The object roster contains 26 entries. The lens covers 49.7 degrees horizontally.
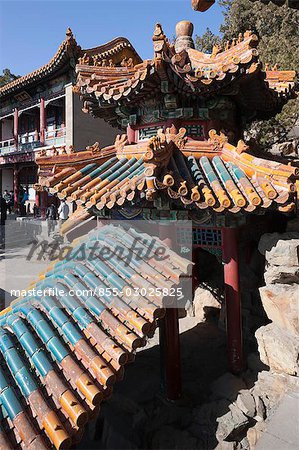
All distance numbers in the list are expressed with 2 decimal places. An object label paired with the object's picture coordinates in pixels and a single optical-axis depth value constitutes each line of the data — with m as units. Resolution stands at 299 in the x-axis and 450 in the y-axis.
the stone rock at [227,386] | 4.37
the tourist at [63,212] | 14.12
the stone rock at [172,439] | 3.97
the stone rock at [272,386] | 4.02
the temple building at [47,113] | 16.80
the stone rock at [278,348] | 3.90
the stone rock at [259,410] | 3.98
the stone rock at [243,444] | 3.77
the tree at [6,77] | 33.59
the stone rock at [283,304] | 3.94
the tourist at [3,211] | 16.05
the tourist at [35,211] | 20.36
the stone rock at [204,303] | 7.14
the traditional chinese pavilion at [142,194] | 2.77
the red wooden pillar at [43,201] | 20.39
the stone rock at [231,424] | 3.85
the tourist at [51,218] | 15.41
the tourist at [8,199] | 22.26
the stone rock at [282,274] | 3.95
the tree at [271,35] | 11.71
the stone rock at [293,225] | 4.52
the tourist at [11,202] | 23.29
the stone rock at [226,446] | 3.73
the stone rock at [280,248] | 3.97
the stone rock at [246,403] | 4.02
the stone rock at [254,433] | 3.79
